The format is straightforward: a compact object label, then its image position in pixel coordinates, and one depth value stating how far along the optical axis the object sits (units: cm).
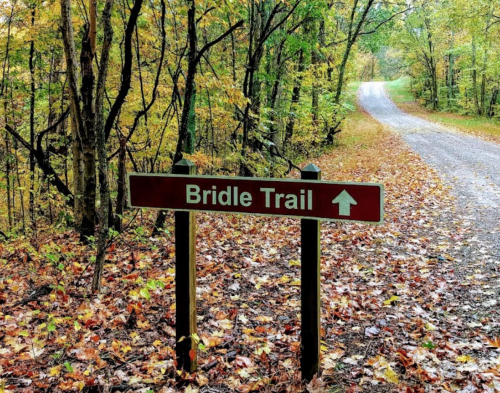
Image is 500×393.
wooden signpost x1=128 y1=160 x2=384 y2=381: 235
